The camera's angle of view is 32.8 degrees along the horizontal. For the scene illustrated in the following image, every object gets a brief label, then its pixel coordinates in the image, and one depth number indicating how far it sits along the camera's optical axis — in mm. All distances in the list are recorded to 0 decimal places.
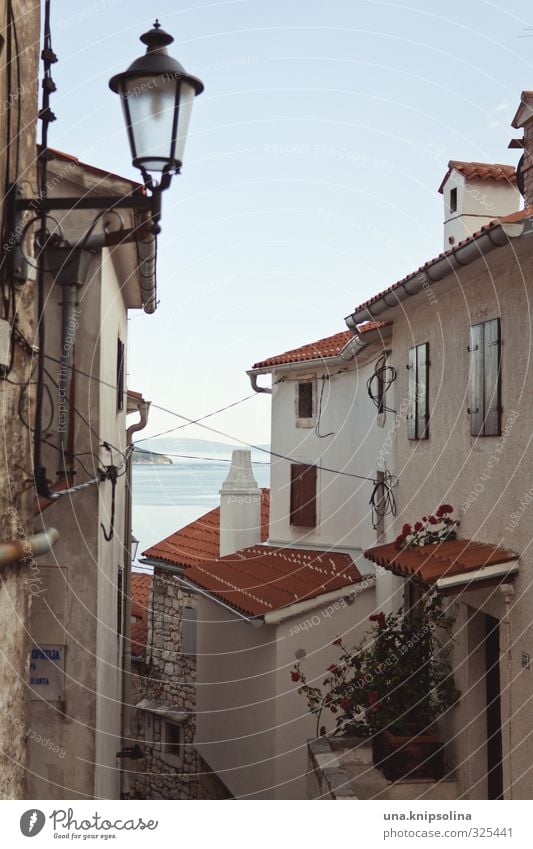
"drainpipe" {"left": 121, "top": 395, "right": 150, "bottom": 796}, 12297
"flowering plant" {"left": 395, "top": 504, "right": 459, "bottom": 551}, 8867
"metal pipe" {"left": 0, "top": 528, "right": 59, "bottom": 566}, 4775
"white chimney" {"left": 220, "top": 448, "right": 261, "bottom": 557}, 18297
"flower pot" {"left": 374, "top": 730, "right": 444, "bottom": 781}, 8688
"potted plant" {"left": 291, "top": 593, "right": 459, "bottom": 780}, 8750
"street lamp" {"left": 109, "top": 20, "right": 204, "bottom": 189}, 4484
